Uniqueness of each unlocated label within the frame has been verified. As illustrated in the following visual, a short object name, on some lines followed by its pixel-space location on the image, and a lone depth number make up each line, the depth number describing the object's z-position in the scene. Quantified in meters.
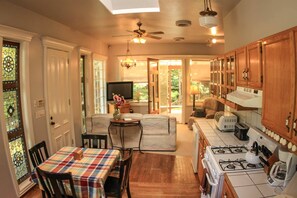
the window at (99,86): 6.25
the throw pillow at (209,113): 6.46
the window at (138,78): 7.63
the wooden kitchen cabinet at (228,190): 1.72
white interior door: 3.82
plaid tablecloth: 2.18
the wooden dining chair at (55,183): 1.99
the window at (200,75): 7.57
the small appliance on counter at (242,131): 2.97
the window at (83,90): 5.44
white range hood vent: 2.07
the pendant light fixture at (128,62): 6.64
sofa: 4.84
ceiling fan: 4.01
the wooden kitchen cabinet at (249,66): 2.04
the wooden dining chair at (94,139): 3.16
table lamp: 7.21
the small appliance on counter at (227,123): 3.41
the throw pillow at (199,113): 6.84
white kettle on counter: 2.14
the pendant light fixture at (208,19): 2.47
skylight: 3.30
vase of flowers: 4.88
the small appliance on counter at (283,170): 1.70
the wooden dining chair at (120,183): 2.40
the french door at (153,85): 6.46
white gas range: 2.06
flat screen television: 6.77
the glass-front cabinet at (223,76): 2.91
